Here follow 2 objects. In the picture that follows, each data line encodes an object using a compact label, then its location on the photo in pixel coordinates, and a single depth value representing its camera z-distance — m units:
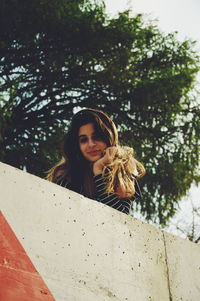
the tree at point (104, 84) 10.40
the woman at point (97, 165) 2.17
